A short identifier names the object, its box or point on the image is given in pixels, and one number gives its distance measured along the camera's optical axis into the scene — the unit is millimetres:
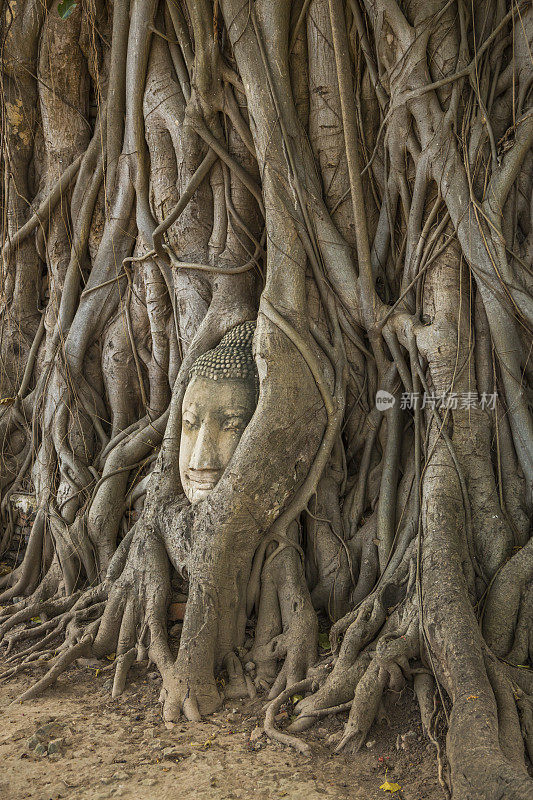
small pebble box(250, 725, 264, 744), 2428
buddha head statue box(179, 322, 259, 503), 3211
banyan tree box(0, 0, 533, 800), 2725
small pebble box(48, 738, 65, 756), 2377
